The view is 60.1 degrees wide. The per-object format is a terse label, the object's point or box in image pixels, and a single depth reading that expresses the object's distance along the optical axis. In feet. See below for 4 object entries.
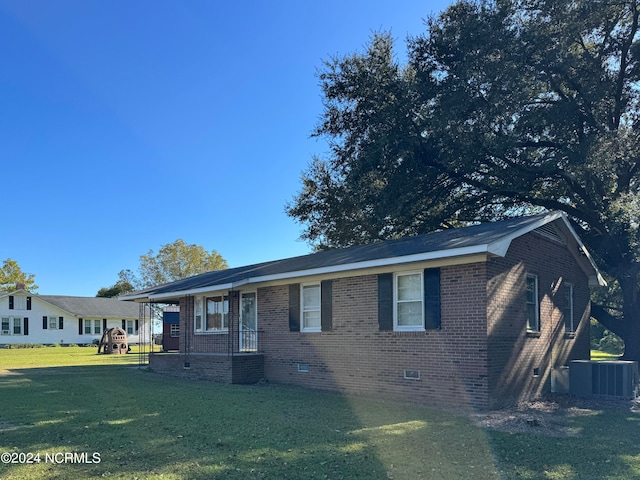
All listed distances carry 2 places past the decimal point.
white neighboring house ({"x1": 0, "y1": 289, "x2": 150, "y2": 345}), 154.81
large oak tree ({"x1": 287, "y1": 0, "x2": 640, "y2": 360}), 55.16
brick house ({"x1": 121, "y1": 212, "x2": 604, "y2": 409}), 37.27
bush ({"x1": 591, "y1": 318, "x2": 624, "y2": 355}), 116.88
